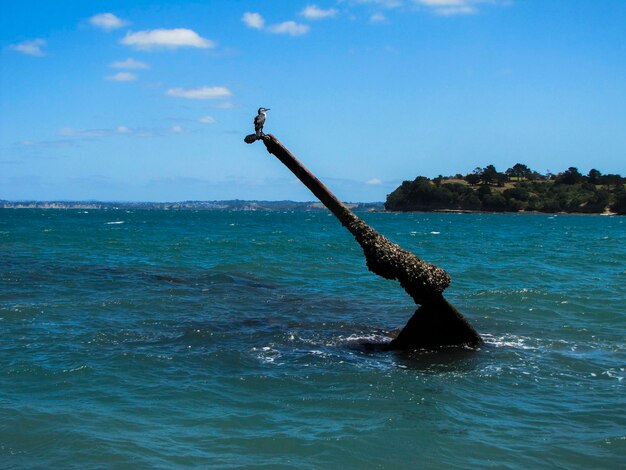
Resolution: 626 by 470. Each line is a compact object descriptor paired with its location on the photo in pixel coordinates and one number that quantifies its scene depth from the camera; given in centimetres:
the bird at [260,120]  1328
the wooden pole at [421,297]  1299
